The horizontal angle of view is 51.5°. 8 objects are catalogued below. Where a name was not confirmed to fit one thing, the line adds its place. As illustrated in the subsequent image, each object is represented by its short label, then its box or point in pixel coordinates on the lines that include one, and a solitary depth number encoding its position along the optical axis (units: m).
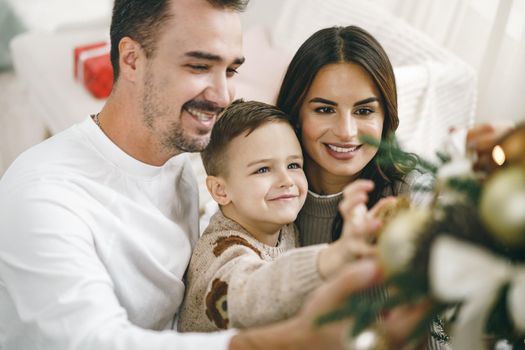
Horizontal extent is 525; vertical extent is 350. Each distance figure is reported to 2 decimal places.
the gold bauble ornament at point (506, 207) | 0.51
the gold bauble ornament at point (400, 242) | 0.59
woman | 1.36
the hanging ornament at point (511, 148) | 0.59
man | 0.96
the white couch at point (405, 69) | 2.05
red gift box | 2.50
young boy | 1.04
